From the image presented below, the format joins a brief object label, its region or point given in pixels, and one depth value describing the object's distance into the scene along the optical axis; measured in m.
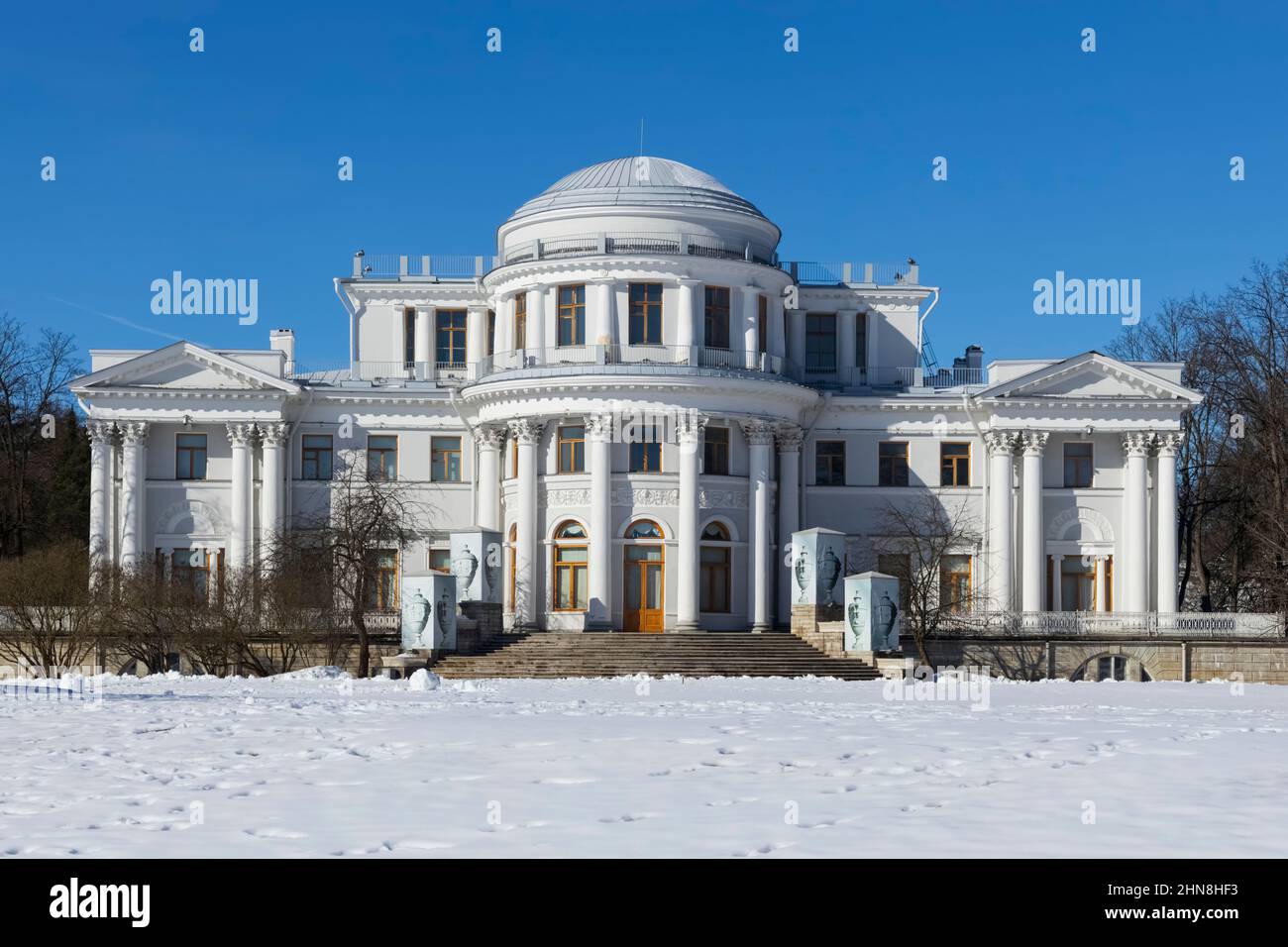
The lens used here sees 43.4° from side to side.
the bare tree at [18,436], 60.38
